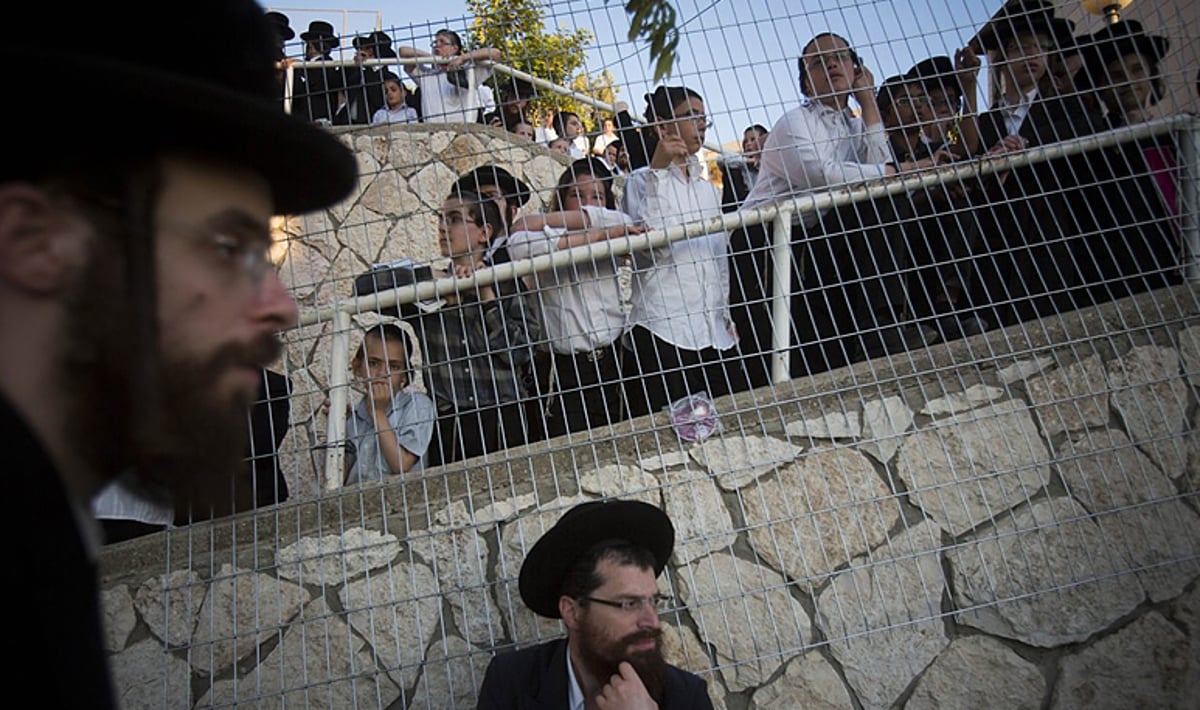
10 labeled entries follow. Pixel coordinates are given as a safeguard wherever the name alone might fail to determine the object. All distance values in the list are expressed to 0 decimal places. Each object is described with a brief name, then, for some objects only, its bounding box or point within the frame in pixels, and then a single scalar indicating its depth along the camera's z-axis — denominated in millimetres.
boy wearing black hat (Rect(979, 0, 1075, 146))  3148
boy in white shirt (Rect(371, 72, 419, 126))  6592
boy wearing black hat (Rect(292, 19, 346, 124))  3253
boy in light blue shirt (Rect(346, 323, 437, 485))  2893
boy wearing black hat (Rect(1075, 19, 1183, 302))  2947
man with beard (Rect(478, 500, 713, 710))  2471
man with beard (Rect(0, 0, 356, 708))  710
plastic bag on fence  2877
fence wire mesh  2652
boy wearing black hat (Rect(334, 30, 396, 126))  3404
